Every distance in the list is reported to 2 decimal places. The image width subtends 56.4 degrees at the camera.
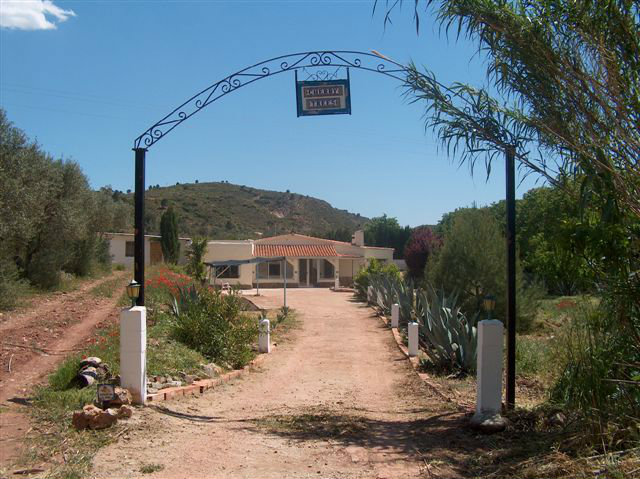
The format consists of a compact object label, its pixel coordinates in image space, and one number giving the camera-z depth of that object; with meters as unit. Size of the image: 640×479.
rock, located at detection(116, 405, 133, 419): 6.07
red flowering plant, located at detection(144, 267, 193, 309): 15.01
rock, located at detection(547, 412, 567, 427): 5.54
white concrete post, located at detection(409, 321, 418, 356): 12.49
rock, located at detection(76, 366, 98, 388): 7.11
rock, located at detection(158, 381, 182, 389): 7.83
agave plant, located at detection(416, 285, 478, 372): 10.07
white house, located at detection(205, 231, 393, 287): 41.41
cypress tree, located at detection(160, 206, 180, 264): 38.91
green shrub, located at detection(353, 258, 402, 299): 30.48
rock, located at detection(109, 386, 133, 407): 6.30
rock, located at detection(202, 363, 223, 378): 9.15
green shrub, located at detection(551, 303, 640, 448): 4.62
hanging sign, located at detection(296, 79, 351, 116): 8.00
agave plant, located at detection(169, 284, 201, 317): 12.62
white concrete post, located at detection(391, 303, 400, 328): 17.22
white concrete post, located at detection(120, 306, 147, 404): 6.82
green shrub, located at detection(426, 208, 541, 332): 18.80
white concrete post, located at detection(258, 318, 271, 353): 13.27
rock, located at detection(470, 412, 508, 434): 5.83
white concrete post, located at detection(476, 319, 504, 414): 6.31
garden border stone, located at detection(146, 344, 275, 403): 7.30
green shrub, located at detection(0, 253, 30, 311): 14.35
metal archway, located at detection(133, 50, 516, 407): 6.70
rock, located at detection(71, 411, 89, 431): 5.60
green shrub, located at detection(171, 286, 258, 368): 10.56
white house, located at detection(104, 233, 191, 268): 40.88
